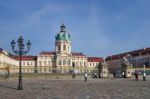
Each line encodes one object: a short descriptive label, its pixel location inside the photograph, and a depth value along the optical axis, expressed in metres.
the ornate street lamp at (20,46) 10.96
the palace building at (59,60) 64.09
